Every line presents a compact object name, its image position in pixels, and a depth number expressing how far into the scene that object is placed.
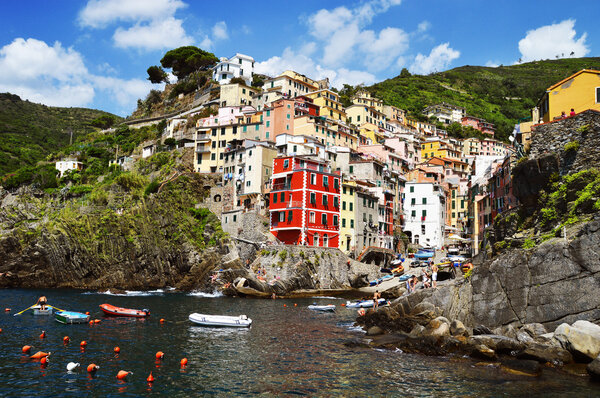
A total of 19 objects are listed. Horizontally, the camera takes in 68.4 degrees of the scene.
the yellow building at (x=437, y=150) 121.75
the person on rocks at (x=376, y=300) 42.64
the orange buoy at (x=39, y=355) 24.06
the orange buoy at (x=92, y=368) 21.48
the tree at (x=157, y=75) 125.94
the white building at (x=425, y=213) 83.69
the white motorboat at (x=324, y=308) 45.53
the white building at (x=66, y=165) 93.44
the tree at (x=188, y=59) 122.38
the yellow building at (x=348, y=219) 69.75
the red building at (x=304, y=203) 64.88
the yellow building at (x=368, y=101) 124.24
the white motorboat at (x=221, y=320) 35.41
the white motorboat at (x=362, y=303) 46.02
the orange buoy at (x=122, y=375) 20.91
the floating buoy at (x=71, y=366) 21.91
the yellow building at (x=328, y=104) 98.69
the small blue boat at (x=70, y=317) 35.09
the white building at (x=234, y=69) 111.09
